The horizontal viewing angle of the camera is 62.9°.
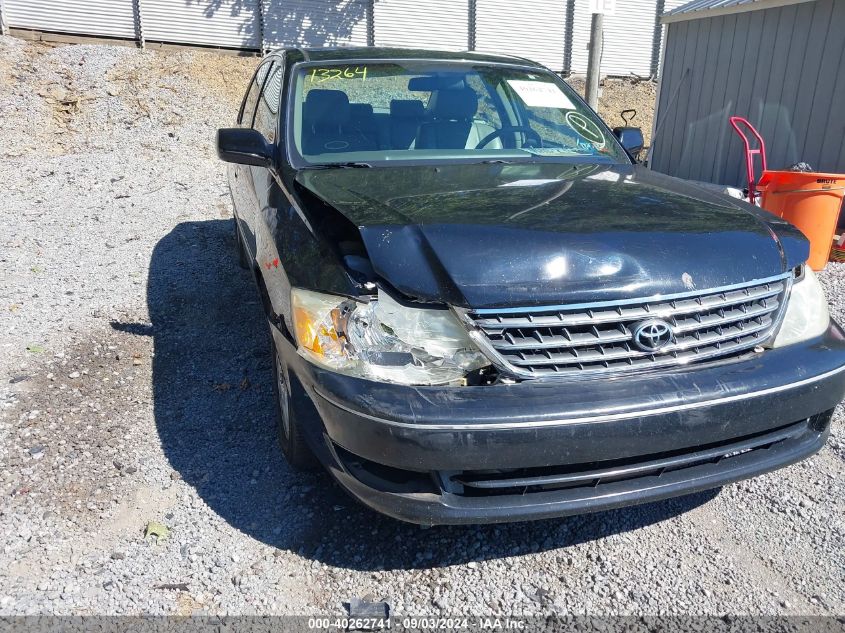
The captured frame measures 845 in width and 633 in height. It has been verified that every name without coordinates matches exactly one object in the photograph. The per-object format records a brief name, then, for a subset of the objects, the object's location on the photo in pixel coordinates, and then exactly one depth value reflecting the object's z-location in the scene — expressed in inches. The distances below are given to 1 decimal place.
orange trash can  228.5
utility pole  317.4
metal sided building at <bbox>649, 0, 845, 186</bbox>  297.4
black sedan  82.6
